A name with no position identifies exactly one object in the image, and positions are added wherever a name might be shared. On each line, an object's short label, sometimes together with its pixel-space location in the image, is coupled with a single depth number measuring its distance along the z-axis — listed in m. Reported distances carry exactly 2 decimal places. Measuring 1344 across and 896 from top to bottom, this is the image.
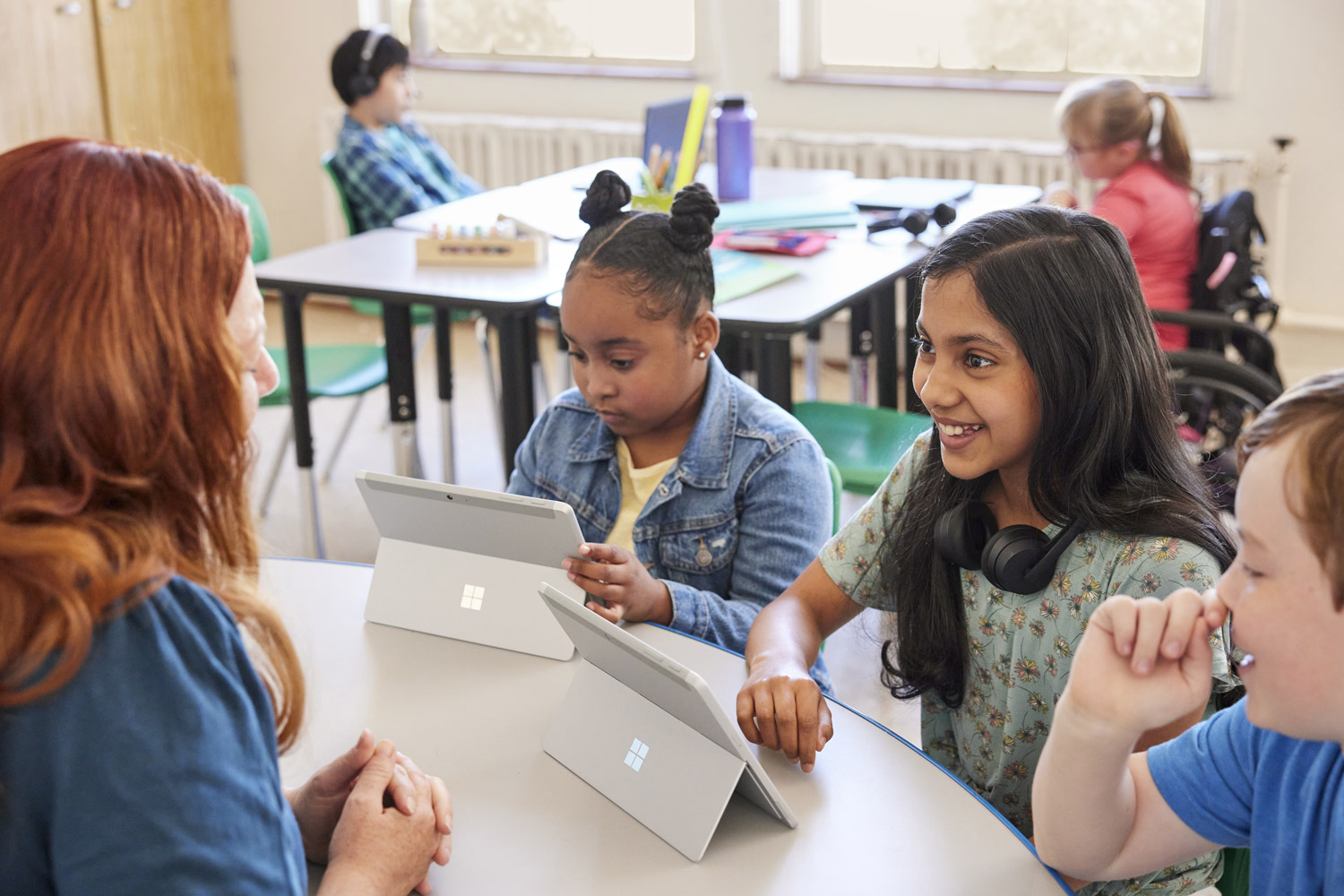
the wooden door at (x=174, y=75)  4.52
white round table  0.85
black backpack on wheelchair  2.69
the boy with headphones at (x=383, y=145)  3.28
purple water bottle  3.00
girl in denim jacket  1.48
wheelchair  2.47
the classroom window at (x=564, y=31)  4.49
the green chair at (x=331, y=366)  2.86
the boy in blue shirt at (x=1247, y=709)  0.71
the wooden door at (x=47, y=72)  4.18
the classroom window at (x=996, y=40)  3.81
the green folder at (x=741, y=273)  2.29
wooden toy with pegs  2.57
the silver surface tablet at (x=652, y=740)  0.87
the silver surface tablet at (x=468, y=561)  1.13
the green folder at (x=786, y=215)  2.75
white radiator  3.86
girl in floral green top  1.09
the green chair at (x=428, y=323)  3.31
